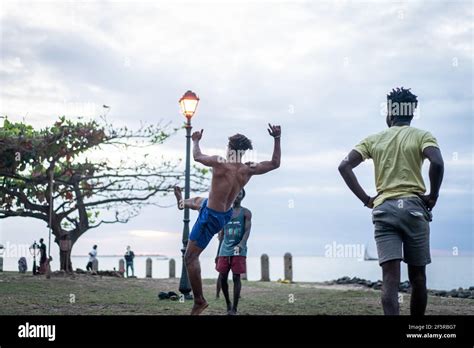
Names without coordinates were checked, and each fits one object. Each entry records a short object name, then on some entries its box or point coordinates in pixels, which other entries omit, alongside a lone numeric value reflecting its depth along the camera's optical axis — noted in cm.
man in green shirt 490
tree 1992
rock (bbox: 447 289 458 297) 1612
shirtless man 695
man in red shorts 945
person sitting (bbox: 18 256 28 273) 2702
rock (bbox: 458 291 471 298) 1571
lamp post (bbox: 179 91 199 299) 1287
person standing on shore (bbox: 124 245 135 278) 2962
